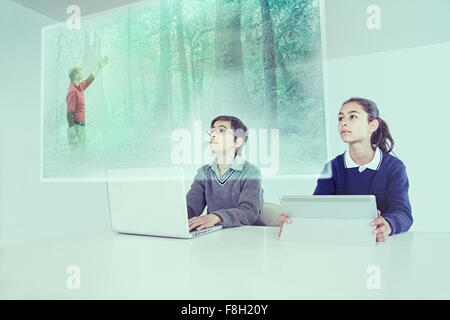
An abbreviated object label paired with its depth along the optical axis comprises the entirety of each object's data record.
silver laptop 1.12
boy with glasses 1.51
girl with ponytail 1.54
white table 0.61
